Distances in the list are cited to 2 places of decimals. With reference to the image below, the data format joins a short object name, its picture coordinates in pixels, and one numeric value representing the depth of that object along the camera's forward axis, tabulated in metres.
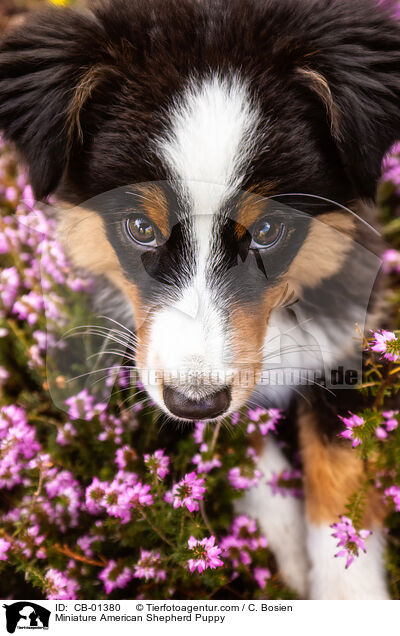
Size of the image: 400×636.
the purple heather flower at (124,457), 0.56
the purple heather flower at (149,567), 0.55
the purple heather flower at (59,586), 0.54
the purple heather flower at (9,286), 0.63
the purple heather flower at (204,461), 0.57
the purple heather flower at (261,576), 0.58
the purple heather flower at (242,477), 0.58
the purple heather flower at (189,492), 0.52
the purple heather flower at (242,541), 0.58
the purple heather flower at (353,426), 0.51
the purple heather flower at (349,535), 0.53
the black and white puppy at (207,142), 0.51
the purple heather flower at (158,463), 0.53
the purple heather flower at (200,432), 0.58
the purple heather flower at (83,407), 0.58
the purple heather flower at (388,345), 0.50
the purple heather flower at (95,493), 0.54
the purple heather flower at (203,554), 0.51
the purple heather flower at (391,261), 0.63
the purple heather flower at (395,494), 0.55
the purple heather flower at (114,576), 0.55
